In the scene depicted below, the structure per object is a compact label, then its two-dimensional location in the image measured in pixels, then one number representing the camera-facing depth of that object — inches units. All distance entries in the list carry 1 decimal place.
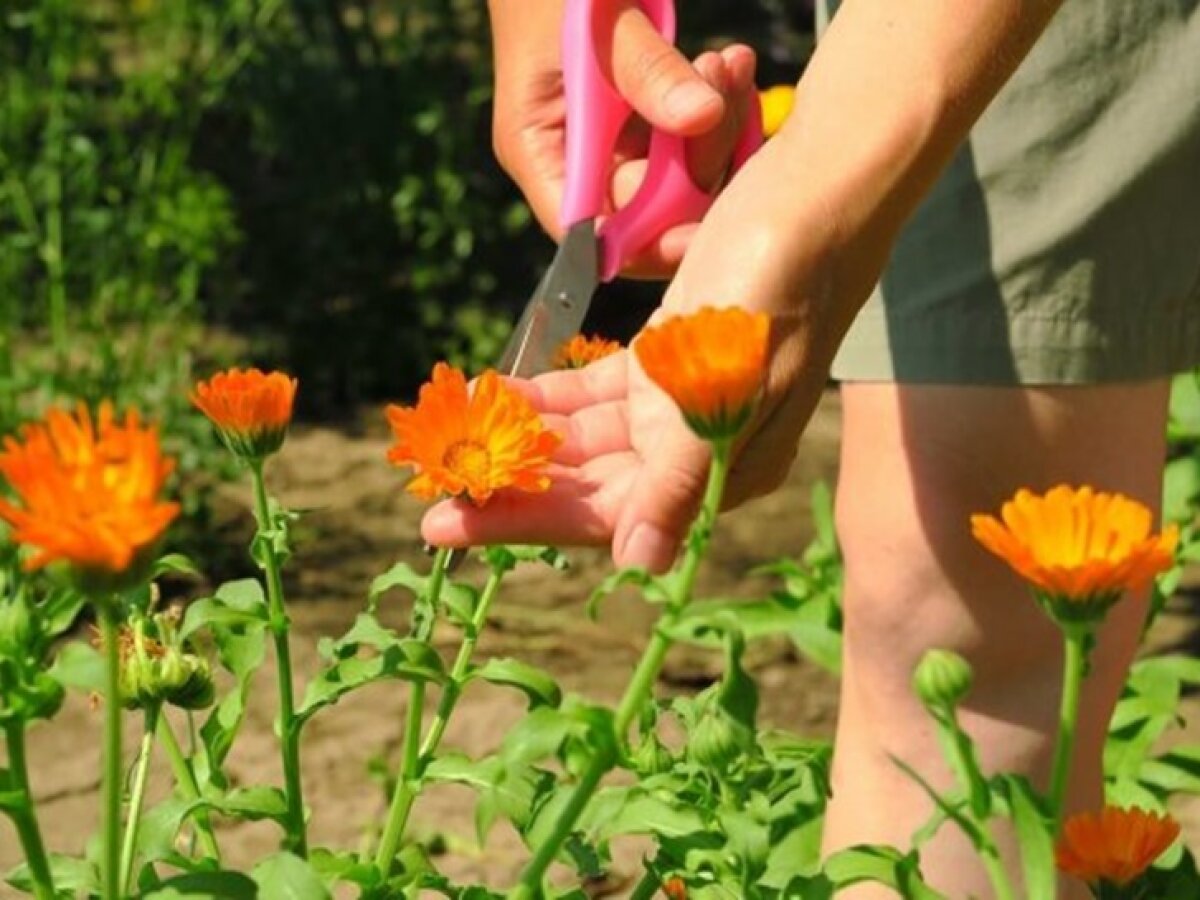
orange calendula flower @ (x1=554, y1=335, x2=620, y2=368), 52.2
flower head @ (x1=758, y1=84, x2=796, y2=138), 72.6
